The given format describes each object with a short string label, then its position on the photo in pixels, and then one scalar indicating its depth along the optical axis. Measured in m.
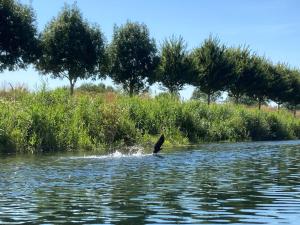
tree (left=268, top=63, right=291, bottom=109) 73.19
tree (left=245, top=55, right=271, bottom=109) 66.06
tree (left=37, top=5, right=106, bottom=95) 45.25
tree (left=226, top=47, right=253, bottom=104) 61.29
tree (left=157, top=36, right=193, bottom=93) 51.81
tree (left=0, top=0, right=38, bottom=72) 41.06
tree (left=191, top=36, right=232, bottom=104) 56.16
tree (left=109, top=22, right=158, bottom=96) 50.78
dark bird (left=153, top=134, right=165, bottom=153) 24.23
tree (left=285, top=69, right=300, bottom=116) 80.25
